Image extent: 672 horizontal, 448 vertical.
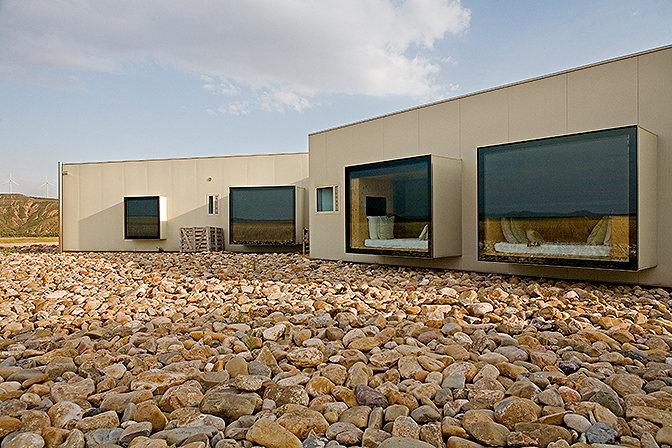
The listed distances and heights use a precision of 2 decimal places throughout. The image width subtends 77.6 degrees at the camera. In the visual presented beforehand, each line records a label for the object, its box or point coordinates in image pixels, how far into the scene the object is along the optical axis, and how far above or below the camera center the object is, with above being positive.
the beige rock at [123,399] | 2.32 -0.98
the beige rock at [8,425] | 2.05 -0.99
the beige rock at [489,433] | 1.93 -0.99
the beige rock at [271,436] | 1.93 -1.00
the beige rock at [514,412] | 2.08 -0.97
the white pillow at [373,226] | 7.41 -0.05
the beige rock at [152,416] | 2.13 -0.99
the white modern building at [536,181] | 5.15 +0.60
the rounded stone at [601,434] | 1.93 -0.99
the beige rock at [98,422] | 2.10 -1.00
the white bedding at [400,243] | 6.89 -0.34
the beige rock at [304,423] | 2.06 -1.00
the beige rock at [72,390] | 2.41 -0.98
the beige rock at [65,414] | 2.14 -1.00
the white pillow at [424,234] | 6.81 -0.18
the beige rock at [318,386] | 2.49 -0.98
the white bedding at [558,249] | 5.23 -0.36
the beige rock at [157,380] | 2.54 -0.97
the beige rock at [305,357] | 2.96 -0.96
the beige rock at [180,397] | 2.32 -0.98
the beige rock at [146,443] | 1.88 -0.99
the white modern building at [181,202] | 11.98 +0.73
